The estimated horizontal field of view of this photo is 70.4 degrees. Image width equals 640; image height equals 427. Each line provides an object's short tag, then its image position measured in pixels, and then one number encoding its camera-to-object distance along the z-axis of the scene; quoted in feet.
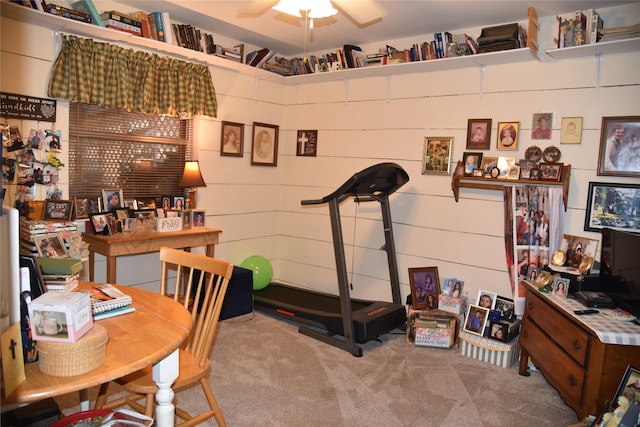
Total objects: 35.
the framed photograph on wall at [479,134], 12.36
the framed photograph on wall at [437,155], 13.06
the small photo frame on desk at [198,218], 13.69
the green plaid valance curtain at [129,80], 10.84
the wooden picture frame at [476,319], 11.22
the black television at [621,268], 8.16
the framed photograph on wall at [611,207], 10.36
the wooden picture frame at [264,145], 15.90
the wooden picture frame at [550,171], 11.02
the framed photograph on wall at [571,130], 11.04
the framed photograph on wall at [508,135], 11.92
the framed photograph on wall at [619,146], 10.31
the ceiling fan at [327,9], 8.37
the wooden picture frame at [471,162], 12.50
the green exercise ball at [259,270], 14.99
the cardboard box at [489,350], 10.84
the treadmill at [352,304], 11.43
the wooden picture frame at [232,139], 14.75
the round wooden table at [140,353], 4.00
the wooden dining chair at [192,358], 6.20
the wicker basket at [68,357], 4.14
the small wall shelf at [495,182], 10.96
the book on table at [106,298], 5.88
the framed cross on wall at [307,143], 16.12
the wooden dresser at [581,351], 7.38
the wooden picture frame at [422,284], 12.68
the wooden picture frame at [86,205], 11.72
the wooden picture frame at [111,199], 12.13
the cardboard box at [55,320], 4.14
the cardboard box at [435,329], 11.76
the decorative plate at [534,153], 11.59
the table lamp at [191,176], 13.20
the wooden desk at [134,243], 11.12
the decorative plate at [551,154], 11.32
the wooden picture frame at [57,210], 10.46
